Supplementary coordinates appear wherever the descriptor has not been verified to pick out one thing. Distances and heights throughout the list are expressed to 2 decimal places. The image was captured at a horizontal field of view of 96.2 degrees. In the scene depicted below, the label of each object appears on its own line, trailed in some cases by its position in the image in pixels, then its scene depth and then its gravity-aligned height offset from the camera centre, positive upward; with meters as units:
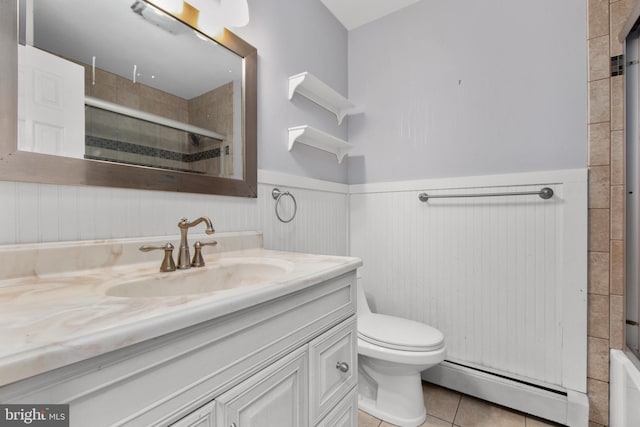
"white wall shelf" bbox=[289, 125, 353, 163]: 1.55 +0.45
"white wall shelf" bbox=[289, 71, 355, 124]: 1.55 +0.73
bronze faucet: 0.93 -0.10
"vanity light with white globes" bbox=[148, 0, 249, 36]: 1.11 +0.81
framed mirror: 0.74 +0.37
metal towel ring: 1.48 +0.09
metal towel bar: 1.43 +0.10
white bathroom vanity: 0.38 -0.22
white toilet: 1.32 -0.75
